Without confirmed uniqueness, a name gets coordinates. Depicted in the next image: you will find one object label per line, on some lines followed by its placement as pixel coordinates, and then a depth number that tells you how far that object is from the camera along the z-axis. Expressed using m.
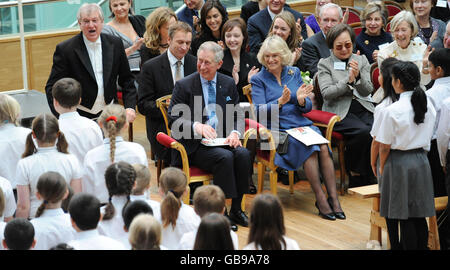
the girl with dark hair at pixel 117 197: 7.28
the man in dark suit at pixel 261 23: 13.48
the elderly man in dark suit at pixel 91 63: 10.45
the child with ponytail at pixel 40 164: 7.68
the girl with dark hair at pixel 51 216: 6.93
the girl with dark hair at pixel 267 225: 6.22
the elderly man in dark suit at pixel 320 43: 12.70
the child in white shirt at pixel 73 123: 8.68
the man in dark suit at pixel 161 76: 11.06
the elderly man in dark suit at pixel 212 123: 10.14
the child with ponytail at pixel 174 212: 7.39
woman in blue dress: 10.87
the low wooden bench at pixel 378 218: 9.05
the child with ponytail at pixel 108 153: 8.30
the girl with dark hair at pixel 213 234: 5.95
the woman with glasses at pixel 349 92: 11.73
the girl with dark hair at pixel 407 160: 8.12
